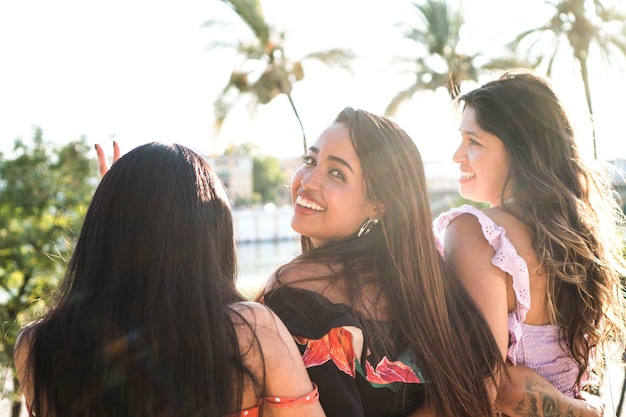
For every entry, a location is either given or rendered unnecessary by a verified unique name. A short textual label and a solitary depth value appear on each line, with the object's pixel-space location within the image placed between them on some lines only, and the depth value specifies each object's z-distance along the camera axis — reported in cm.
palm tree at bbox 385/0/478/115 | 1942
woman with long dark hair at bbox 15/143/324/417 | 148
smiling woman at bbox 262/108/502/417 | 189
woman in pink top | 219
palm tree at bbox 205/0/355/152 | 1883
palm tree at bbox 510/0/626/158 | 1594
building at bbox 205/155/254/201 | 8336
